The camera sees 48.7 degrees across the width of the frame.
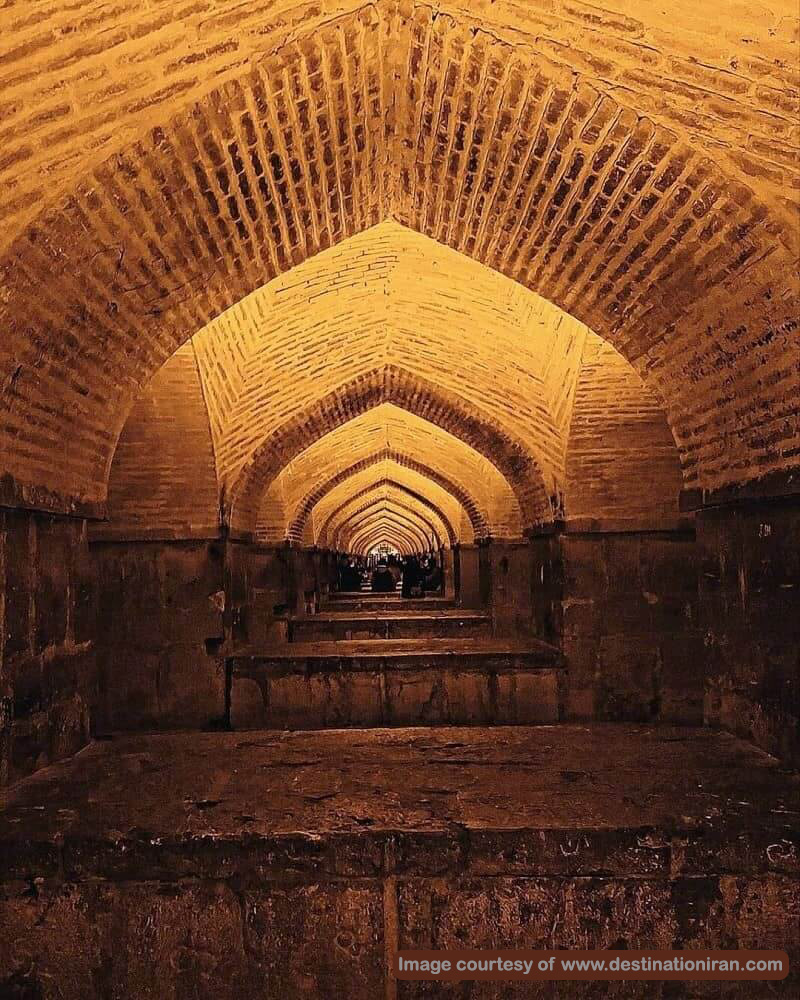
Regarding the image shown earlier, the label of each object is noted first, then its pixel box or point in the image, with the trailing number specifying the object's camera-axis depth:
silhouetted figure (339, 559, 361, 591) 26.47
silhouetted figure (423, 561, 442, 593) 23.61
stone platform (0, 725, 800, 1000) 2.83
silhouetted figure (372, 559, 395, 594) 25.92
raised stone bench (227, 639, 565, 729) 7.20
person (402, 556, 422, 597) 21.30
